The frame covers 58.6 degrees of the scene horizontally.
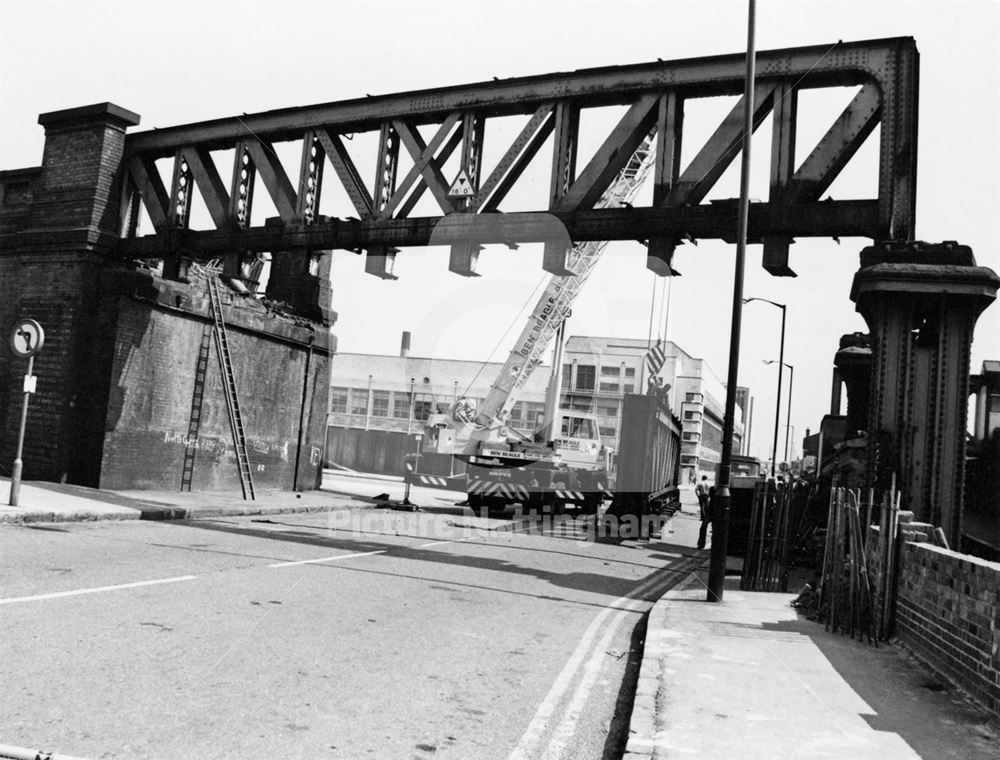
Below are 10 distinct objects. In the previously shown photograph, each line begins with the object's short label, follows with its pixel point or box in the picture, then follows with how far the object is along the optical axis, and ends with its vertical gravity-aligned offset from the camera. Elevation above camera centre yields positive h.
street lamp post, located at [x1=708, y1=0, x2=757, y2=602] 11.44 +1.32
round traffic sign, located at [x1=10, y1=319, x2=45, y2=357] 14.24 +1.21
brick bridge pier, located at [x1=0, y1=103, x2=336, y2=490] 18.81 +1.99
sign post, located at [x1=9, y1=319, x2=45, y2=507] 14.24 +1.20
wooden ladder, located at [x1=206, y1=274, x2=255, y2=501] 20.52 +1.02
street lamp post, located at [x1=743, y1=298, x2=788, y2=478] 41.16 +3.09
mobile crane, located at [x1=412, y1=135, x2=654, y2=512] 24.97 +0.59
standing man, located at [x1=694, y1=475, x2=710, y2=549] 21.34 -0.96
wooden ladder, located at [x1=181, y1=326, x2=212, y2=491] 20.97 +0.45
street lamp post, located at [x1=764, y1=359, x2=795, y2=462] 51.01 +5.76
